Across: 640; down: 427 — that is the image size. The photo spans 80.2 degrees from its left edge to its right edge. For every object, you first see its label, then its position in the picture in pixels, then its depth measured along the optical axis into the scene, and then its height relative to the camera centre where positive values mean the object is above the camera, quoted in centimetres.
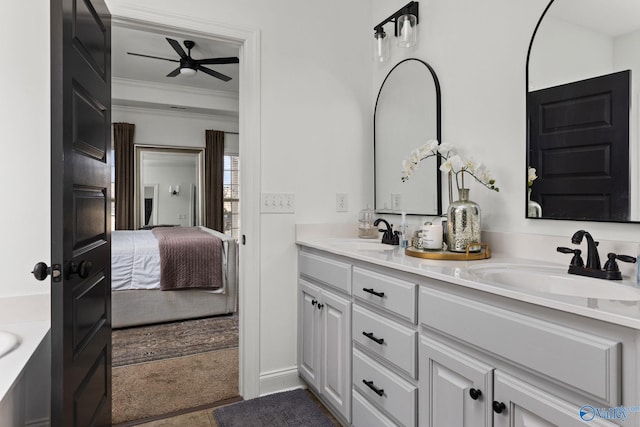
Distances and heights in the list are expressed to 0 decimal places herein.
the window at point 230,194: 636 +27
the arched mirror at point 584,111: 127 +37
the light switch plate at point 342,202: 244 +5
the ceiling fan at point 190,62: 387 +156
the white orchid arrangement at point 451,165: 164 +21
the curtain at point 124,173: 562 +56
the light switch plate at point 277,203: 223 +4
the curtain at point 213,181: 614 +48
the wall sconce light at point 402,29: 212 +105
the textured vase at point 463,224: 162 -6
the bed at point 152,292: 341 -77
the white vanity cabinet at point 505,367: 83 -41
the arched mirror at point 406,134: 208 +45
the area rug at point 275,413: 192 -107
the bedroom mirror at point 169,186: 587 +39
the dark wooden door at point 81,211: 117 +0
